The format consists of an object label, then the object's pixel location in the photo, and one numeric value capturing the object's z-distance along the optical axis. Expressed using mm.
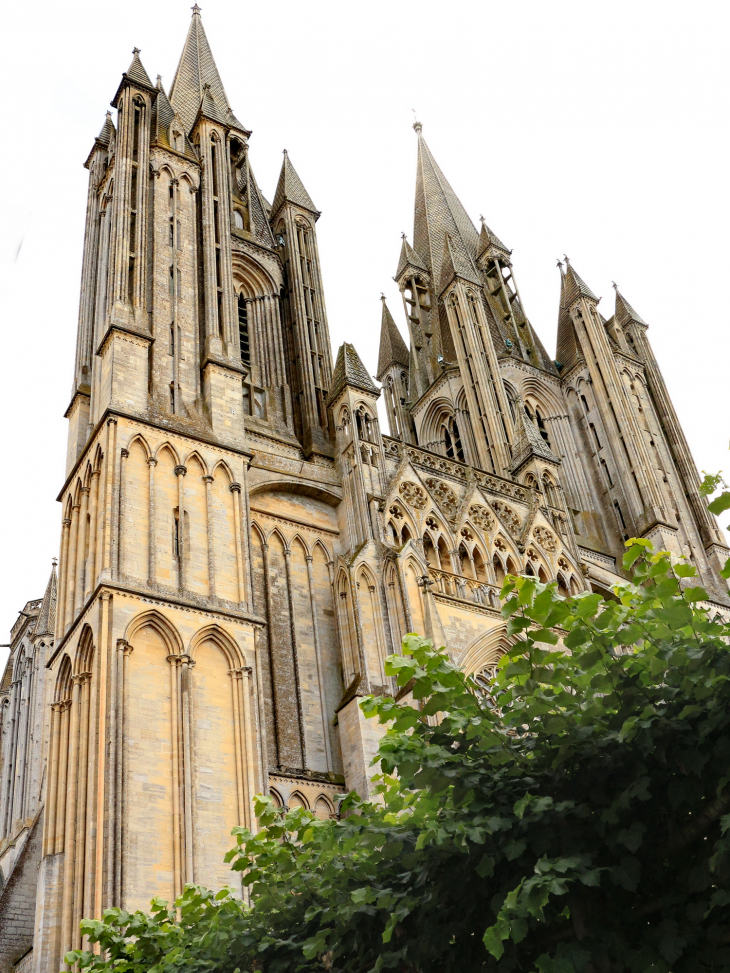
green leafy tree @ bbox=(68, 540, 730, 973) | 6246
